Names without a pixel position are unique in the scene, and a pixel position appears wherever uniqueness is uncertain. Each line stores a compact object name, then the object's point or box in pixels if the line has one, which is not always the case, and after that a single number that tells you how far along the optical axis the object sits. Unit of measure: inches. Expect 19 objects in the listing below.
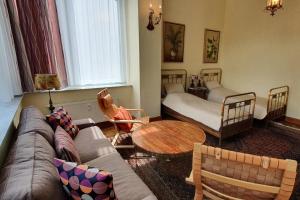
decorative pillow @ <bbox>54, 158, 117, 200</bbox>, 36.5
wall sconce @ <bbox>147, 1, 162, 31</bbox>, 131.1
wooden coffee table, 71.6
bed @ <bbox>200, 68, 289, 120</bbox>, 133.4
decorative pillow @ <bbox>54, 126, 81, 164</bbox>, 50.3
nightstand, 172.6
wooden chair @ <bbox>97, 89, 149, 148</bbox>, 100.4
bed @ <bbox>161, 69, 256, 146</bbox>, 110.6
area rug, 75.0
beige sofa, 33.2
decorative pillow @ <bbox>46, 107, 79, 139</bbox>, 76.6
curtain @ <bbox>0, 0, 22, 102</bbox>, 86.6
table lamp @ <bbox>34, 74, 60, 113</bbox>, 93.4
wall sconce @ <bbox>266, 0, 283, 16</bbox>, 113.0
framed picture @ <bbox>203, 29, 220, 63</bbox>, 184.7
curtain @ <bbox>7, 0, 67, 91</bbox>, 100.5
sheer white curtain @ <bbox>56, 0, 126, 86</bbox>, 120.0
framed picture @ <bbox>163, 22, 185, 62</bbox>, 157.8
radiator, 124.1
